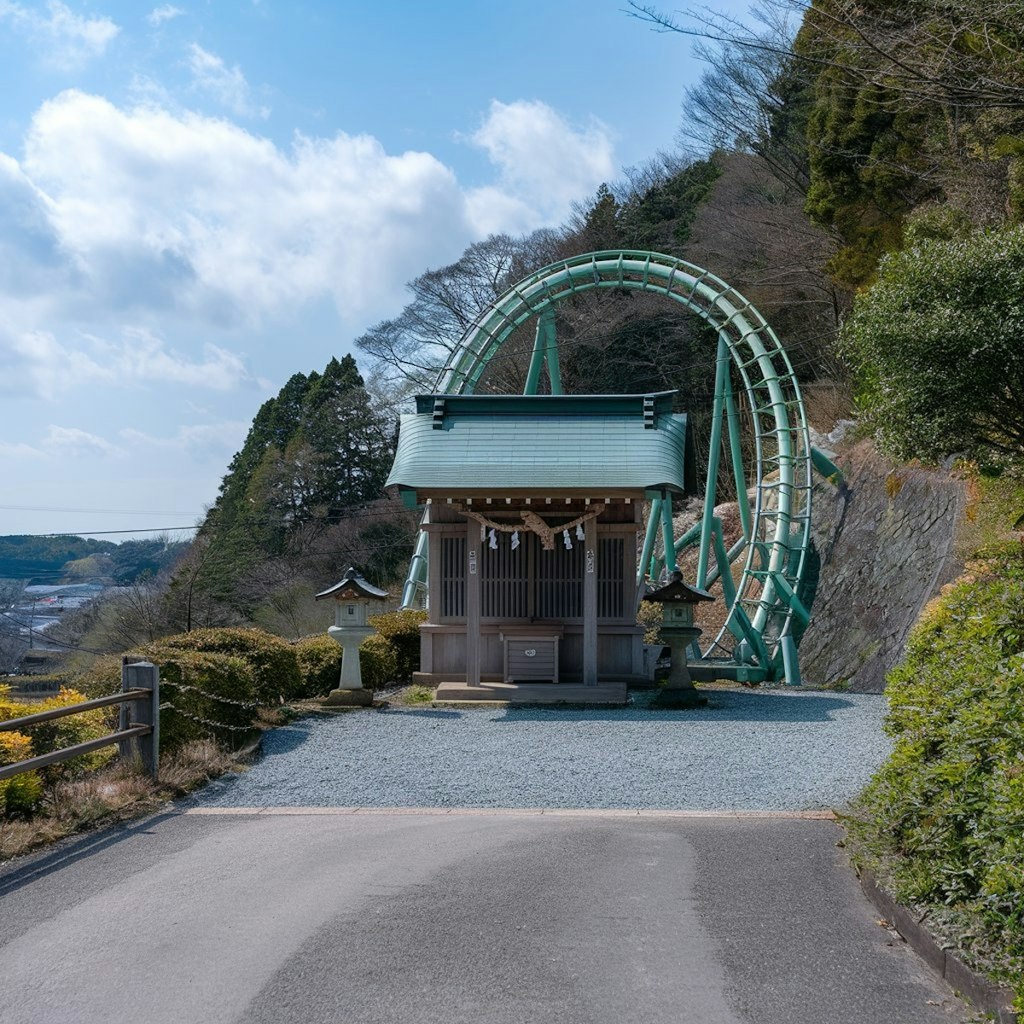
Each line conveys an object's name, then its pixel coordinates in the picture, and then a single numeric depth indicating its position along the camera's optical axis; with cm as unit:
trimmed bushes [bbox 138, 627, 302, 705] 1205
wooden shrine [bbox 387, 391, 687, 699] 1450
